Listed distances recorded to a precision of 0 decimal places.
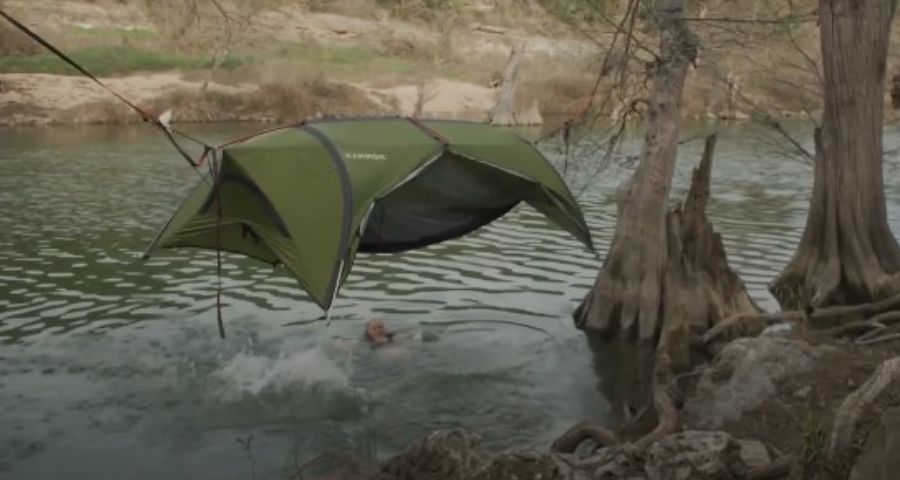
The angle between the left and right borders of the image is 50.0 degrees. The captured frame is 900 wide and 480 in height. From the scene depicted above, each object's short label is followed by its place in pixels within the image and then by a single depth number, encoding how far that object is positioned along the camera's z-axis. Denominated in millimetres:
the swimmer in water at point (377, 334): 10984
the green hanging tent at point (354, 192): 7965
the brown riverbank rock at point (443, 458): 6277
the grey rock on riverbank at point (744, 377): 7387
